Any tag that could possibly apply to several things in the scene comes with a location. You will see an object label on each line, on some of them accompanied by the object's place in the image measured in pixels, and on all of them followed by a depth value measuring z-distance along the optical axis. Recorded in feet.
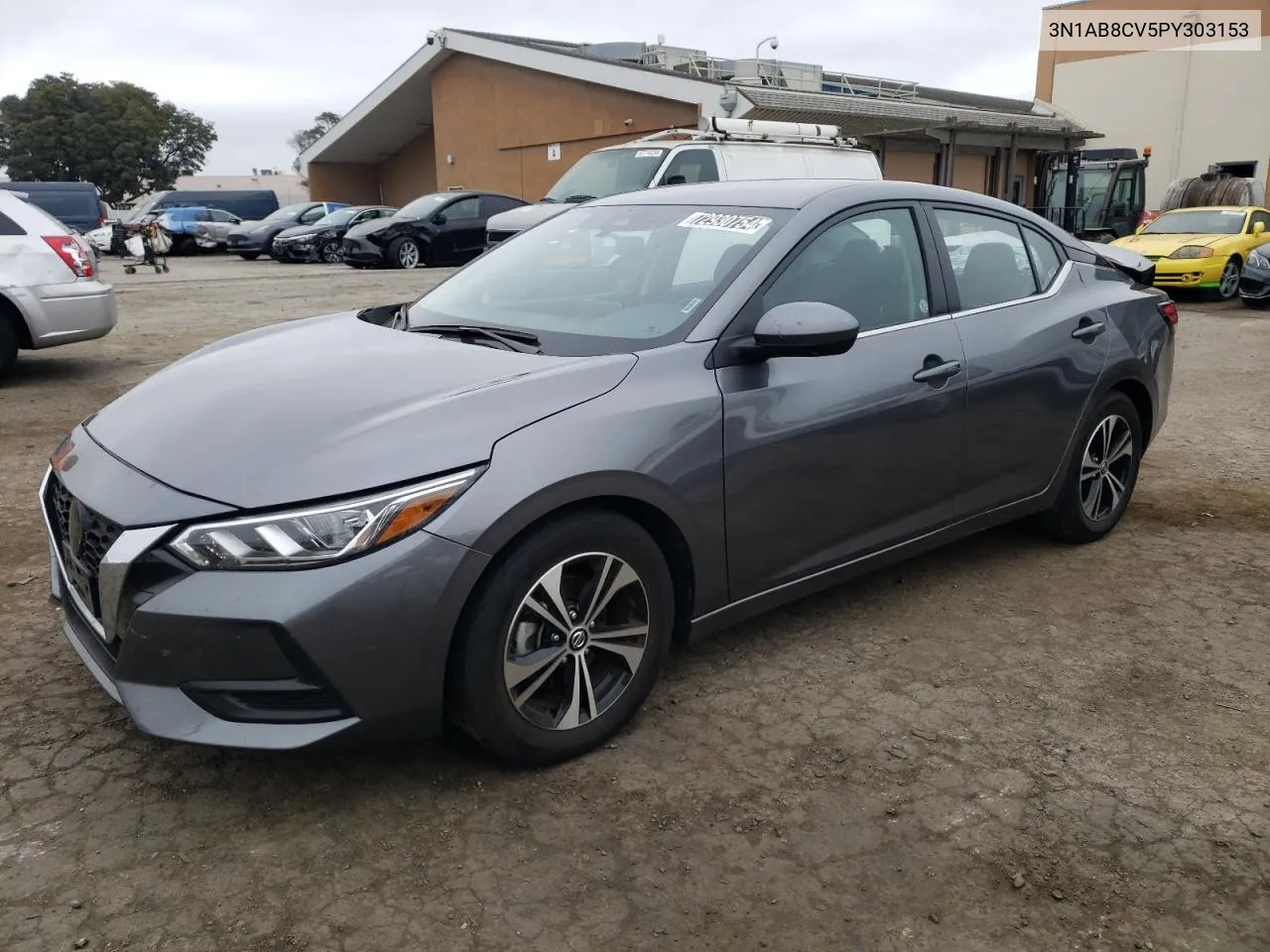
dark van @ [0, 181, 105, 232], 95.55
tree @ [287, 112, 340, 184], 334.44
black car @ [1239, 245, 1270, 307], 44.06
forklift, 75.66
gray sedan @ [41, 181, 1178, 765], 8.07
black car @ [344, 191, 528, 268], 64.39
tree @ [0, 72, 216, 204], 178.60
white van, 39.88
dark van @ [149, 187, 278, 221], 117.80
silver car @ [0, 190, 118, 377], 25.31
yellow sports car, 47.85
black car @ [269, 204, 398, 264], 76.23
